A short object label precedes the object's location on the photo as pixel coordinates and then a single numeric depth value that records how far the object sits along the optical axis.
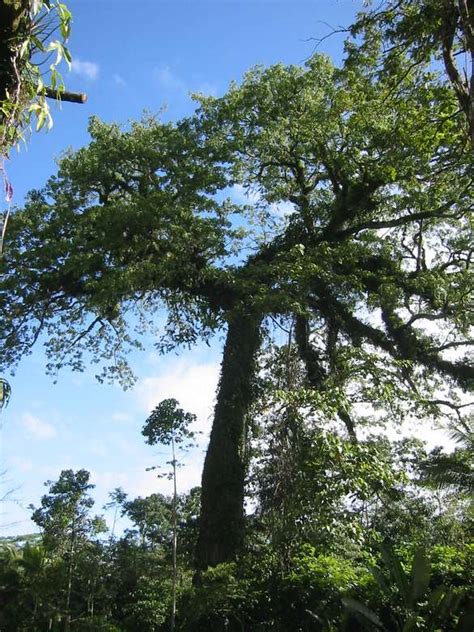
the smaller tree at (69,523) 17.38
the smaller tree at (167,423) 13.14
